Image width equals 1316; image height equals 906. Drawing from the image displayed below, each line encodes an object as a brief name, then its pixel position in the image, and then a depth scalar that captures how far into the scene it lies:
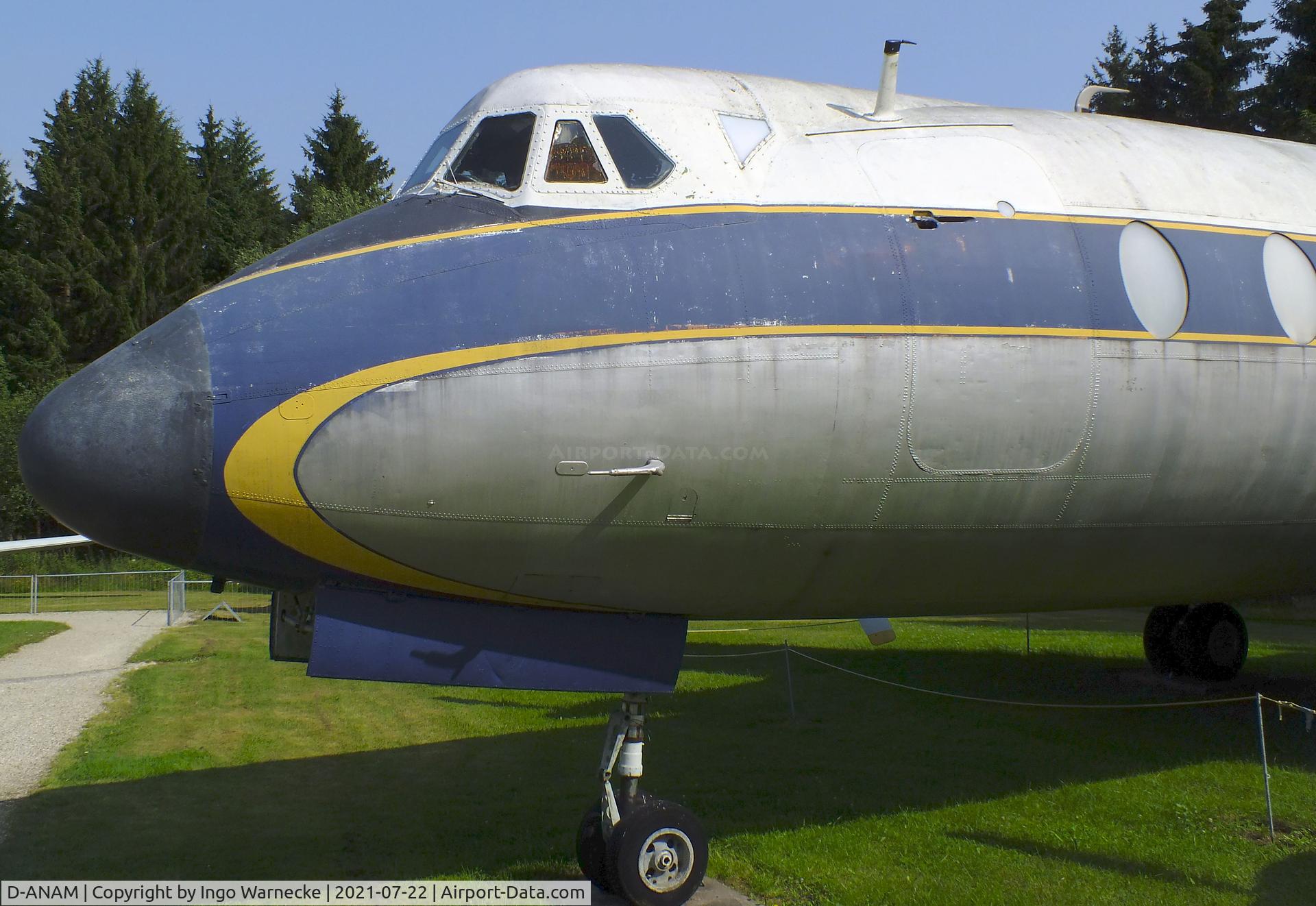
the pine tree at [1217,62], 32.12
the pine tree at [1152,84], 33.62
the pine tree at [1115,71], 34.22
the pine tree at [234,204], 49.38
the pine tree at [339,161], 52.47
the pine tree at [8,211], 46.22
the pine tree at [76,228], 44.00
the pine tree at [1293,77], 27.77
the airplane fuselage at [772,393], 5.07
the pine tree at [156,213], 46.25
